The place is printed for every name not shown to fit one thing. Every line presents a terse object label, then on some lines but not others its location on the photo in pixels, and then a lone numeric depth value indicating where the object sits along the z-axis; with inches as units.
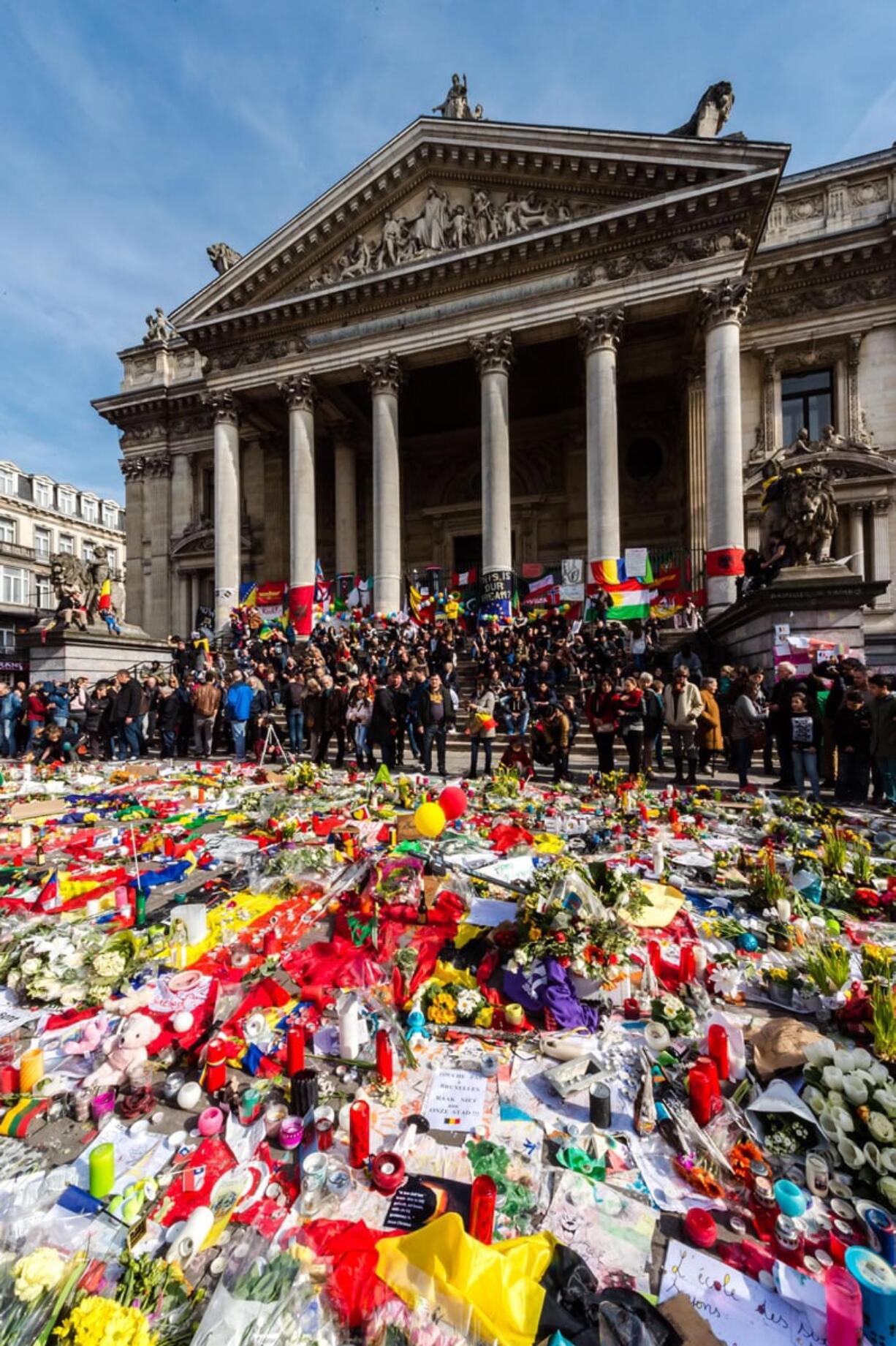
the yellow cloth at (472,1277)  70.8
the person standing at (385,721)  431.2
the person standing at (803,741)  329.4
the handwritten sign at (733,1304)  74.1
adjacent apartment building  1433.3
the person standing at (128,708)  490.0
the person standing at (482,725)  405.4
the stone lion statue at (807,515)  433.7
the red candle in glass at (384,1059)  117.2
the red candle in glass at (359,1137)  97.8
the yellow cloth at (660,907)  169.6
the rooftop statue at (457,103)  863.1
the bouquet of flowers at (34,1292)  69.1
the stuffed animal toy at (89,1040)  125.0
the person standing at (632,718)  376.8
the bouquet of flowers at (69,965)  143.7
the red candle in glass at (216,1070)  114.3
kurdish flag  698.2
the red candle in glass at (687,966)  146.9
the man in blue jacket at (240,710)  481.7
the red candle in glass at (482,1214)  81.2
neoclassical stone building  706.2
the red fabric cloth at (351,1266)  73.5
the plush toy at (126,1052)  115.7
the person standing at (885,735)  307.0
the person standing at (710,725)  375.6
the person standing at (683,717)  368.5
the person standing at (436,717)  416.2
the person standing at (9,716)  511.8
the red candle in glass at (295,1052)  116.8
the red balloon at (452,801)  205.8
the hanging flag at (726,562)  685.3
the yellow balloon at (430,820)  183.2
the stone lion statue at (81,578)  641.0
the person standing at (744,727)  352.5
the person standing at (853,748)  319.3
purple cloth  133.0
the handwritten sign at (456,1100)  107.3
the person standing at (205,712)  504.1
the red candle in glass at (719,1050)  114.9
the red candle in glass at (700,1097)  103.9
